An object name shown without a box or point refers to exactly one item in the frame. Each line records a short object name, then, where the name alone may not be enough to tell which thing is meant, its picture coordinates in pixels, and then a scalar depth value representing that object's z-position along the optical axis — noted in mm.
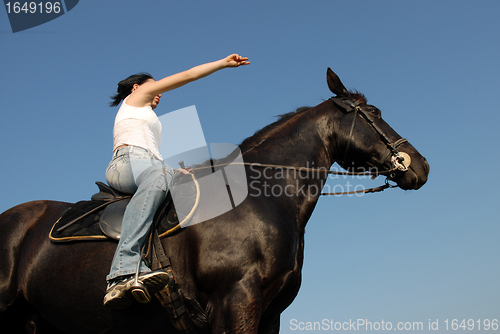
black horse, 4676
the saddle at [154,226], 4730
